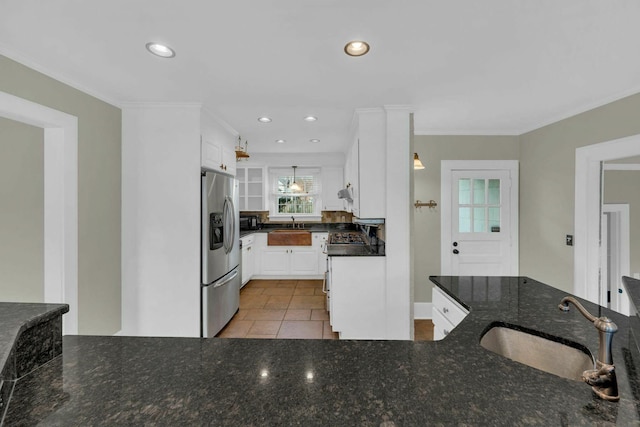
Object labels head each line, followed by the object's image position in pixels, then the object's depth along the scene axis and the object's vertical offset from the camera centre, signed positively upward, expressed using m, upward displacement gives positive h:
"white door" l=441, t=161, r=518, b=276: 3.47 -0.12
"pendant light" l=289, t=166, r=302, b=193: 5.41 +0.49
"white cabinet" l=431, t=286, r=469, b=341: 1.50 -0.58
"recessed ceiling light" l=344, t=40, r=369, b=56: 1.62 +0.97
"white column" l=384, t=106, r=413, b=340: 2.66 -0.11
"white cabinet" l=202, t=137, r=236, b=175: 2.74 +0.59
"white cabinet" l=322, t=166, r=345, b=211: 5.31 +0.48
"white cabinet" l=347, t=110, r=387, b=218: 2.72 +0.46
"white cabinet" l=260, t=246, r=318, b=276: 4.98 -0.85
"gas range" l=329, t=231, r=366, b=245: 3.56 -0.38
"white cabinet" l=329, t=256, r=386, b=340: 2.70 -0.79
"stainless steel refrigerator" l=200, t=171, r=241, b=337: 2.66 -0.41
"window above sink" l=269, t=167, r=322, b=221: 5.48 +0.34
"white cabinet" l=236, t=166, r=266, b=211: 5.41 +0.44
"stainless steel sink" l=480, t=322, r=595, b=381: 1.07 -0.56
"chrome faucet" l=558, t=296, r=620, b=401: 0.76 -0.43
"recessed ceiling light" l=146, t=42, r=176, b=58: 1.65 +0.97
